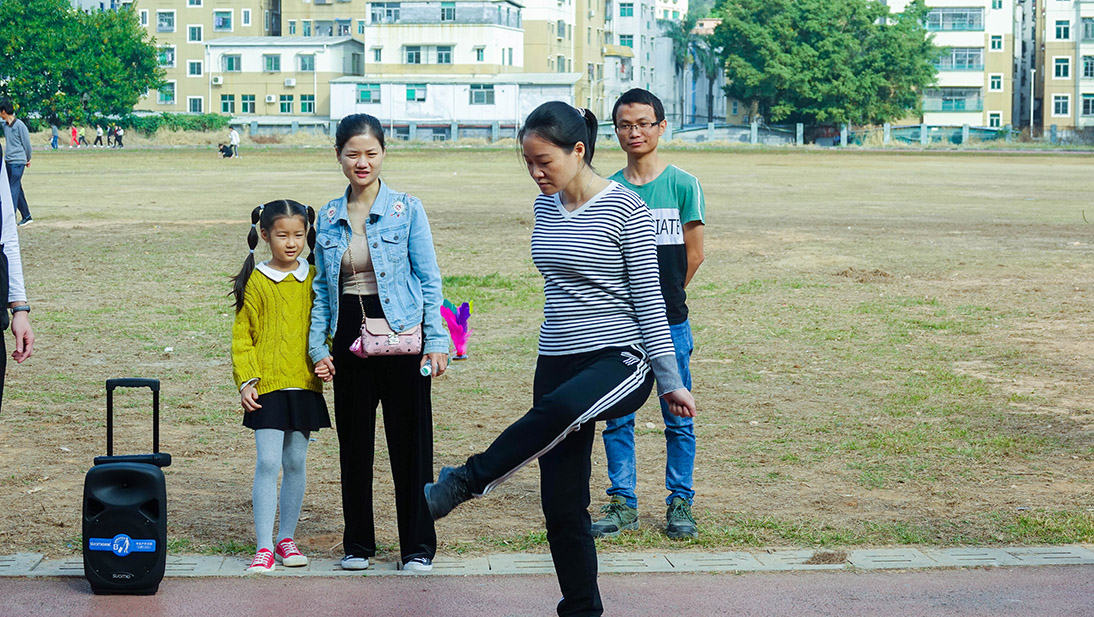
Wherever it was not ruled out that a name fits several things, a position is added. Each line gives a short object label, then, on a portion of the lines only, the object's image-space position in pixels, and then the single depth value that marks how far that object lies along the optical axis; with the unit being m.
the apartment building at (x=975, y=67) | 96.69
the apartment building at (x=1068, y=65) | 93.75
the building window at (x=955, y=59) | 97.44
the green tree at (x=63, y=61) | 82.88
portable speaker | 5.03
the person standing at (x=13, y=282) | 4.95
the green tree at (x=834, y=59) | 88.62
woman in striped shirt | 4.13
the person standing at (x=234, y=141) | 60.97
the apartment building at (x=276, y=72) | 95.75
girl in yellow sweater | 5.32
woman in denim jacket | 5.22
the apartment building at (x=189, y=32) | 102.44
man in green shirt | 5.70
